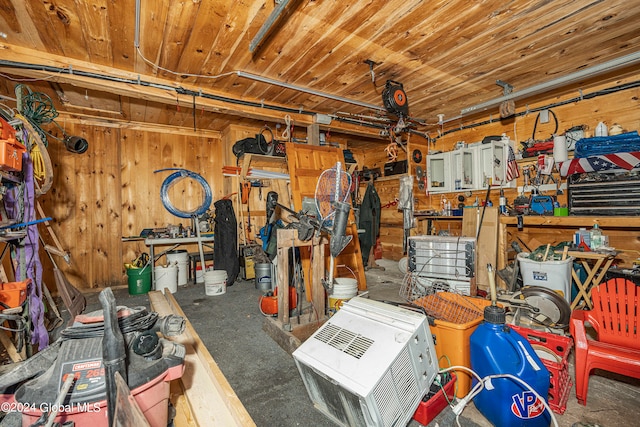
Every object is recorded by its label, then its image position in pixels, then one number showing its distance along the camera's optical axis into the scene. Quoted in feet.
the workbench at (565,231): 9.59
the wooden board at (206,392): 3.89
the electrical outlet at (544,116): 12.40
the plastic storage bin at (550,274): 8.90
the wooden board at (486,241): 12.07
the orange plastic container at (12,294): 6.12
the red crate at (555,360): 4.84
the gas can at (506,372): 4.34
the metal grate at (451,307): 6.06
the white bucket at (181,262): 13.38
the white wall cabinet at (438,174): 15.62
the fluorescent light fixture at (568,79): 8.40
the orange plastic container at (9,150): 5.68
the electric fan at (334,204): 6.70
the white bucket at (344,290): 7.76
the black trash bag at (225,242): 13.93
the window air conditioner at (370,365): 3.92
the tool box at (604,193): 8.89
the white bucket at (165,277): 12.55
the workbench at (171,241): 12.88
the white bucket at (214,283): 12.14
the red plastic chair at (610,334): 5.05
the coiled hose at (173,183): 14.87
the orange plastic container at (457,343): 5.24
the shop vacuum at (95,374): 2.74
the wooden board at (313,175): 11.86
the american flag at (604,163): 9.12
